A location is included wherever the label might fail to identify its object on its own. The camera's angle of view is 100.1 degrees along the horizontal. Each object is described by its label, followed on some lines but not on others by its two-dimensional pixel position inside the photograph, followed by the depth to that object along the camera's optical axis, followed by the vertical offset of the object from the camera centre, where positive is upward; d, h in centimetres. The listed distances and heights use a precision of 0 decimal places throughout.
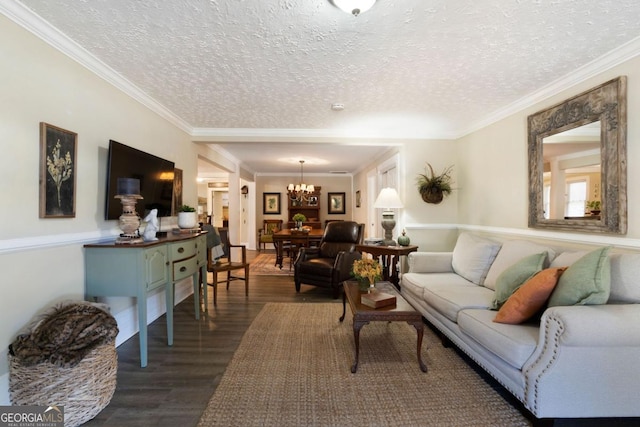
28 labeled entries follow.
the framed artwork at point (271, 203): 855 +25
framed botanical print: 177 +27
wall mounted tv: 227 +33
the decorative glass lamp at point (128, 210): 219 +0
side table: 363 -56
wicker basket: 147 -99
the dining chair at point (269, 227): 802 -51
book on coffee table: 208 -69
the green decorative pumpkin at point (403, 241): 381 -42
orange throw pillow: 169 -55
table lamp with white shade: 379 +9
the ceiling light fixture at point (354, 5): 149 +116
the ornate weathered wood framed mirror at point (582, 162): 204 +44
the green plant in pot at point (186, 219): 297 -10
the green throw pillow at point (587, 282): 152 -41
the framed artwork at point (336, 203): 859 +26
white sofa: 137 -78
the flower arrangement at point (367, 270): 230 -51
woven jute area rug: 157 -120
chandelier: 693 +55
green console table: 205 -49
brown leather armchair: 375 -72
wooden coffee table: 197 -77
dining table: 551 -60
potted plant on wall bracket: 406 +41
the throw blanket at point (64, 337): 145 -73
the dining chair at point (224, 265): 353 -75
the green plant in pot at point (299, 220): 638 -22
